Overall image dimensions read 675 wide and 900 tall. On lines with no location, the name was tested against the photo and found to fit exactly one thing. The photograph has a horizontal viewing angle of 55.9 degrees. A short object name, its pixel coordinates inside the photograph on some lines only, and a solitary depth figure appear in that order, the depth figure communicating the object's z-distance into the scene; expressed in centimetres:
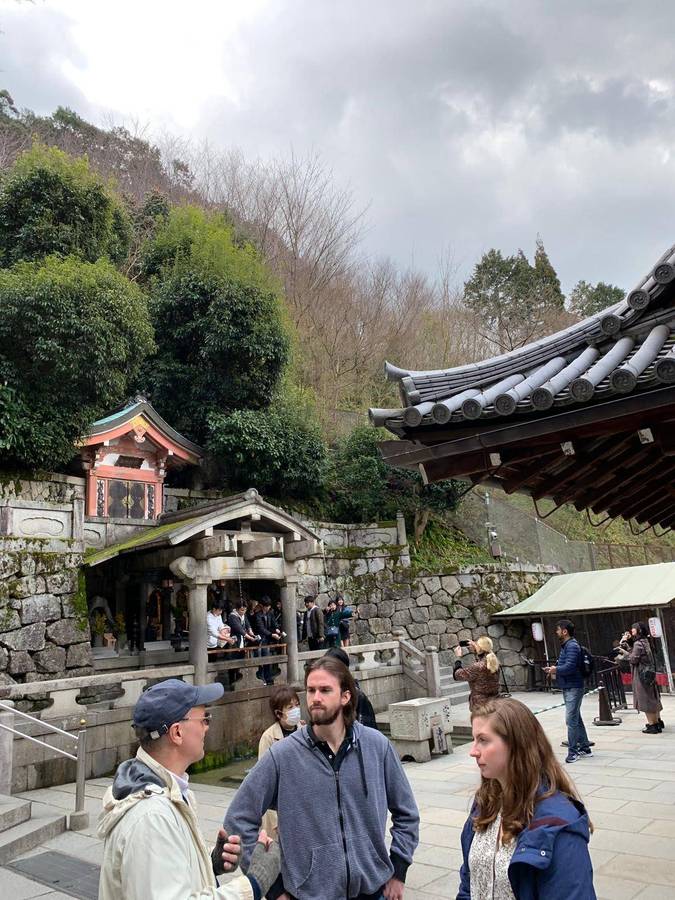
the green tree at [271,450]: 1839
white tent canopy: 1512
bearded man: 263
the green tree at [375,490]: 2130
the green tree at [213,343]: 1983
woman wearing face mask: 453
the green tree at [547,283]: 3544
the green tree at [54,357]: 1415
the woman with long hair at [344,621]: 1538
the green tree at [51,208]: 1803
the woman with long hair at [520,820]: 196
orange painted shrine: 1552
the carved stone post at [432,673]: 1443
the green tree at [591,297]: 3722
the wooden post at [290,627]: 1289
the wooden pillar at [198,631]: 1115
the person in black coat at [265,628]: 1373
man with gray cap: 184
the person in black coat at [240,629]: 1254
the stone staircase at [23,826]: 604
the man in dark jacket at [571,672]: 855
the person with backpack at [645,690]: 1036
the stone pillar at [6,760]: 727
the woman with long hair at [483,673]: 780
